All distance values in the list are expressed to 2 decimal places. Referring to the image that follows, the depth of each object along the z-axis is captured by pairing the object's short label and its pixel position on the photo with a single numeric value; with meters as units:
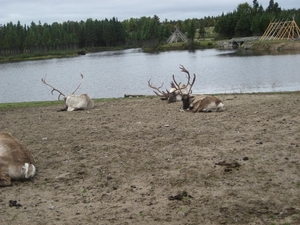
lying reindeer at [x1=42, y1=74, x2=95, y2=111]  15.38
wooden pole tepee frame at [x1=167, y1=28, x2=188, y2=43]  123.96
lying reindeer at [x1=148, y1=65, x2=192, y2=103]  16.36
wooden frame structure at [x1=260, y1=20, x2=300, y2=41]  78.28
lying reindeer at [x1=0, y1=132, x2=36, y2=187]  6.98
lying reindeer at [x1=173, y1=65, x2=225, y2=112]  12.69
